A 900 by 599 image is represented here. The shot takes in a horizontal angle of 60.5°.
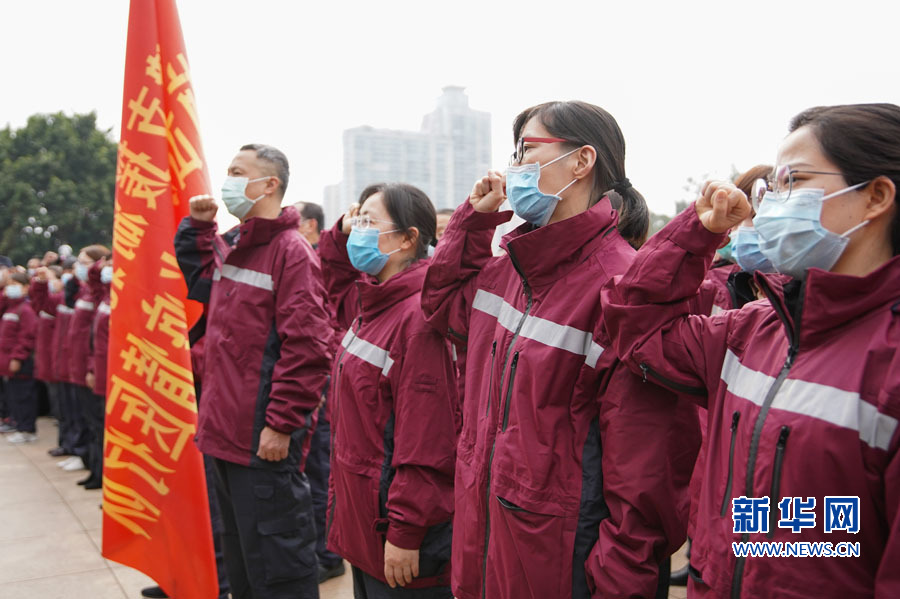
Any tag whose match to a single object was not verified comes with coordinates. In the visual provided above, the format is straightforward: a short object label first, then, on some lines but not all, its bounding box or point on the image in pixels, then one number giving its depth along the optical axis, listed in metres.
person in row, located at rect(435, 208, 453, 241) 6.04
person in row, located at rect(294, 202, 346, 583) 4.99
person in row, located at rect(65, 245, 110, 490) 7.50
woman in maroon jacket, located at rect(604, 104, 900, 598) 1.43
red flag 3.93
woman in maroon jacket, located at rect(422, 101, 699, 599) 1.94
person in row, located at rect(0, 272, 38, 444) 10.34
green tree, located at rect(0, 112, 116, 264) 25.19
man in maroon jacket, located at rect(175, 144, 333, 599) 3.45
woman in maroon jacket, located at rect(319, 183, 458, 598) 2.70
